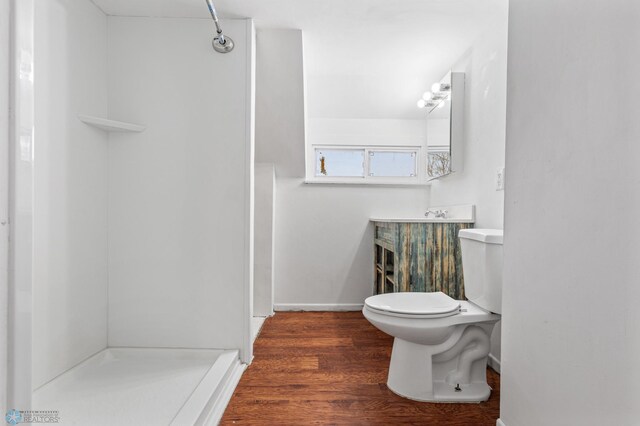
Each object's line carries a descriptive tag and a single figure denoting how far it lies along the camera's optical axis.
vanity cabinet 2.01
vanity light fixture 2.32
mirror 2.19
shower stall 1.68
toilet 1.44
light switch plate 1.71
